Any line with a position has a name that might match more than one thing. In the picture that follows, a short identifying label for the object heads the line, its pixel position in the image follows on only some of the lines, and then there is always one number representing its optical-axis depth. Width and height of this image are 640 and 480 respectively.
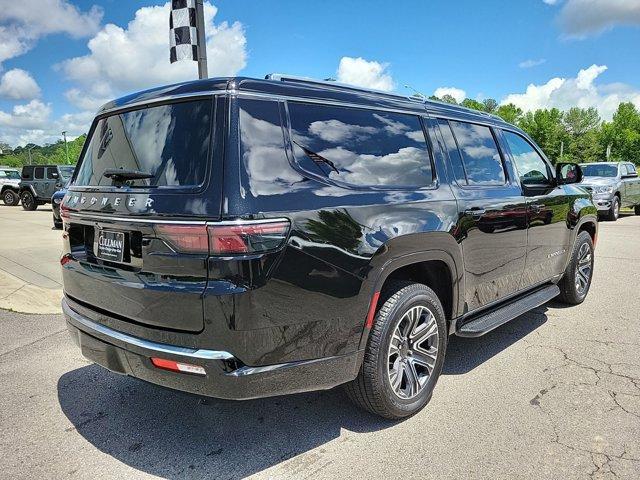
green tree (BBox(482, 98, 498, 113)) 108.40
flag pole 6.01
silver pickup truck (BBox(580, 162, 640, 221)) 14.70
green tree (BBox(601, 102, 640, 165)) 86.81
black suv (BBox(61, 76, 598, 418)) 2.29
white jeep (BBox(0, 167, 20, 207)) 24.58
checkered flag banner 5.95
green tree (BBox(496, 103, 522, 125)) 100.25
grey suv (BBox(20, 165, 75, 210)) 20.36
